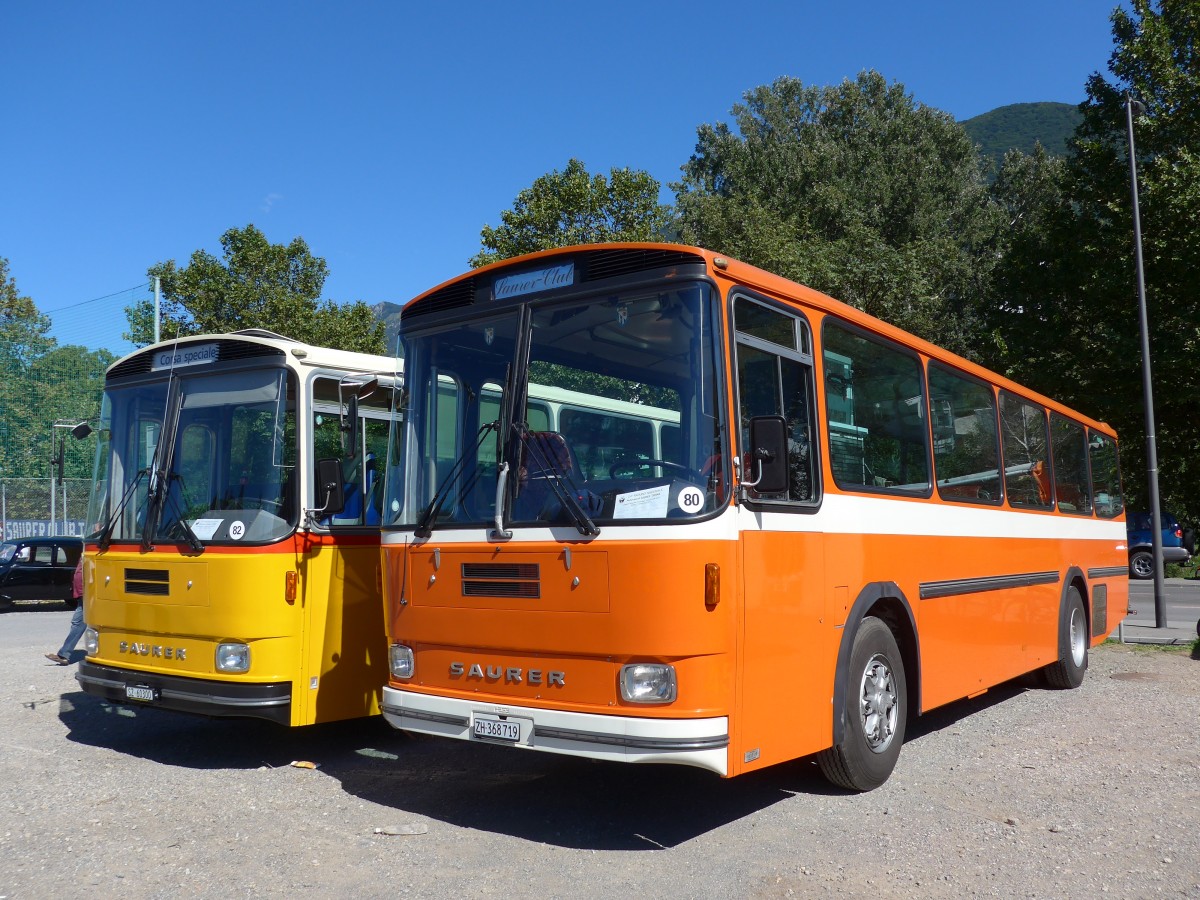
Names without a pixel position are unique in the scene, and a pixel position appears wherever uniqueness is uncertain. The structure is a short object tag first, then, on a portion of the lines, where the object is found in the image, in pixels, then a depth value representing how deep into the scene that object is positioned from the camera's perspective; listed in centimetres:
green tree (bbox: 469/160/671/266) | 2369
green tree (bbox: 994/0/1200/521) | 2256
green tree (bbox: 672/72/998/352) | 3197
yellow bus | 704
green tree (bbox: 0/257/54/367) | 3406
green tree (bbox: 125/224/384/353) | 2836
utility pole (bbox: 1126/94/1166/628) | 1667
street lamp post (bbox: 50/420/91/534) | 878
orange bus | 520
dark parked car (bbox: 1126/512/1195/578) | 2953
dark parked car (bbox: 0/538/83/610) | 2278
